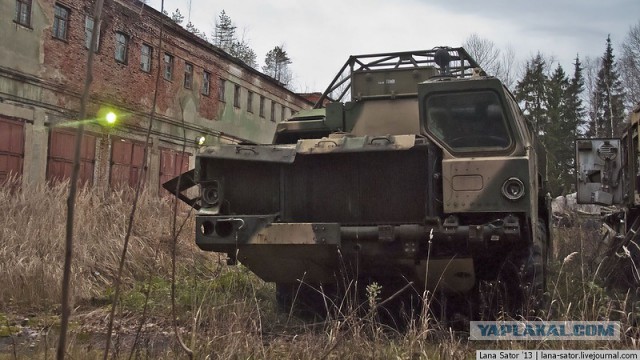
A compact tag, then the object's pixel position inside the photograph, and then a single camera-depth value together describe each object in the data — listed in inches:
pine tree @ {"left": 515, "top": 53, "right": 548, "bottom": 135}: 2102.6
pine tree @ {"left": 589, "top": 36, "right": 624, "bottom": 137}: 1679.4
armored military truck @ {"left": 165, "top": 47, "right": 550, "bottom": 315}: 197.2
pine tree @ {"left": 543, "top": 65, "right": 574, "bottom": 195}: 2050.9
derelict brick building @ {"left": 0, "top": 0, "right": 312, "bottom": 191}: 697.0
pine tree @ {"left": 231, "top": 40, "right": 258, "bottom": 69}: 2178.9
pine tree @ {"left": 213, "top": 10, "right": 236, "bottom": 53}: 2481.5
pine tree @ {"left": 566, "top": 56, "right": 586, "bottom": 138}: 2171.5
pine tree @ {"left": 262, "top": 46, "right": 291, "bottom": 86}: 2657.5
